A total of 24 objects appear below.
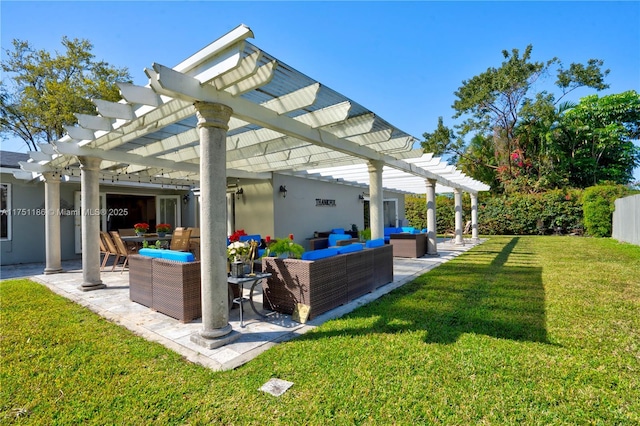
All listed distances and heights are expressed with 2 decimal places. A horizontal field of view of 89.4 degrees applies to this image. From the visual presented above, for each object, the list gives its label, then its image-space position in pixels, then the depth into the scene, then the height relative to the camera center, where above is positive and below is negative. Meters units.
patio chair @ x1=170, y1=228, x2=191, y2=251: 8.30 -0.65
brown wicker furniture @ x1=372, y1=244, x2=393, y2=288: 6.20 -1.08
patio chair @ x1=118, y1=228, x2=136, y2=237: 10.61 -0.58
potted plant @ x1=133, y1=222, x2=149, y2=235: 9.20 -0.37
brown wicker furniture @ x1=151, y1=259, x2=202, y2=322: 4.45 -1.06
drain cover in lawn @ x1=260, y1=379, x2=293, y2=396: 2.71 -1.49
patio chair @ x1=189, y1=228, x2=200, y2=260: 8.63 -0.85
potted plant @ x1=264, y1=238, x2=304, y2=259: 5.02 -0.57
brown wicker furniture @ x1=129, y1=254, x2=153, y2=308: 5.07 -1.04
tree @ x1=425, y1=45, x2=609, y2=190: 21.59 +7.33
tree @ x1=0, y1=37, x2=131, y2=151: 15.17 +6.46
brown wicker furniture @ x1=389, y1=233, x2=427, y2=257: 10.69 -1.12
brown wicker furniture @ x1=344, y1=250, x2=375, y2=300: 5.38 -1.07
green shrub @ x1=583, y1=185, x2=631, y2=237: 16.05 +0.08
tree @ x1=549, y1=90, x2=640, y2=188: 21.89 +4.76
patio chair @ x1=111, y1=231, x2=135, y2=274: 8.14 -0.78
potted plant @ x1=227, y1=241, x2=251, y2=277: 4.38 -0.59
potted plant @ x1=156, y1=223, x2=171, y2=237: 9.66 -0.43
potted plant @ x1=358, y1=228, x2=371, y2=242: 10.14 -0.73
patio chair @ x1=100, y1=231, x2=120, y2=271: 8.70 -0.81
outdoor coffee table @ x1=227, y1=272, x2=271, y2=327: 4.16 -0.87
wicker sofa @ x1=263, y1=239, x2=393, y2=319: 4.54 -1.04
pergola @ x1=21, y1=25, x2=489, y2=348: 3.38 +1.37
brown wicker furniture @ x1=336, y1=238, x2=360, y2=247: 8.79 -0.85
